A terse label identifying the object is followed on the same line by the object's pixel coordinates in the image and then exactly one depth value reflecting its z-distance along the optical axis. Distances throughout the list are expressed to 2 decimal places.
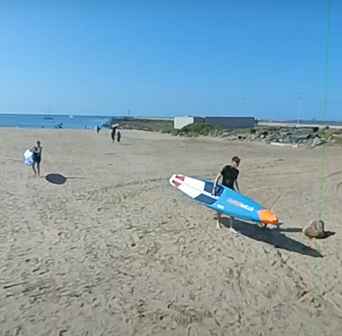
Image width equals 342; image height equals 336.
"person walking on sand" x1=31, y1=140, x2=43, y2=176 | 19.09
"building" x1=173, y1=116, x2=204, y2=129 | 73.19
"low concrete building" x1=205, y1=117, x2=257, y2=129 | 78.50
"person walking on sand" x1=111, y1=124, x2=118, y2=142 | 44.46
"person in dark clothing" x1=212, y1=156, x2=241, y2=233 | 11.37
